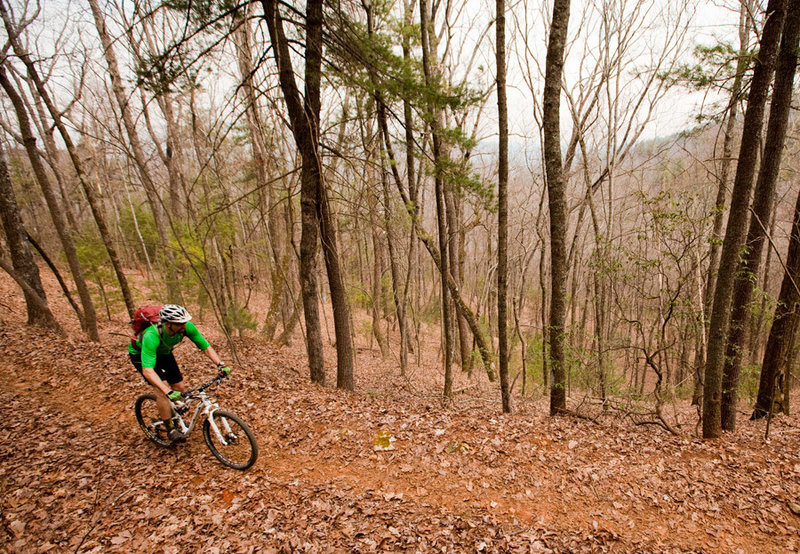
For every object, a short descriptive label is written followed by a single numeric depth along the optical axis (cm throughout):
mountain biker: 400
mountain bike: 425
